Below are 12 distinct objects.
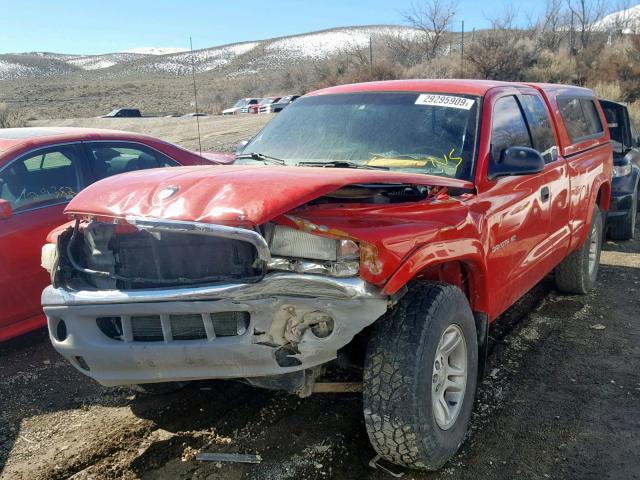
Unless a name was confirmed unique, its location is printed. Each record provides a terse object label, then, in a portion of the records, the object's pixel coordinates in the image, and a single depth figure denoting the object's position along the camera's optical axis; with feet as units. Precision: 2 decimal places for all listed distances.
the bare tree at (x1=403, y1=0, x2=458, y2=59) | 153.79
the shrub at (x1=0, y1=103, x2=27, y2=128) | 77.82
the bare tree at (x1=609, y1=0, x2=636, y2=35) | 138.76
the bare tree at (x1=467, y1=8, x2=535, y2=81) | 103.62
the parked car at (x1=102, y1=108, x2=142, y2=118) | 112.63
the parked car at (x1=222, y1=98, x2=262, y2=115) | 122.06
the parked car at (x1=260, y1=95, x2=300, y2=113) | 111.65
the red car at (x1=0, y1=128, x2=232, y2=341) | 14.51
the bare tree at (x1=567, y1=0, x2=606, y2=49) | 128.98
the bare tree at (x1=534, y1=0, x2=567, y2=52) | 125.49
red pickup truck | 8.40
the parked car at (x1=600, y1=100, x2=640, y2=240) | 25.44
